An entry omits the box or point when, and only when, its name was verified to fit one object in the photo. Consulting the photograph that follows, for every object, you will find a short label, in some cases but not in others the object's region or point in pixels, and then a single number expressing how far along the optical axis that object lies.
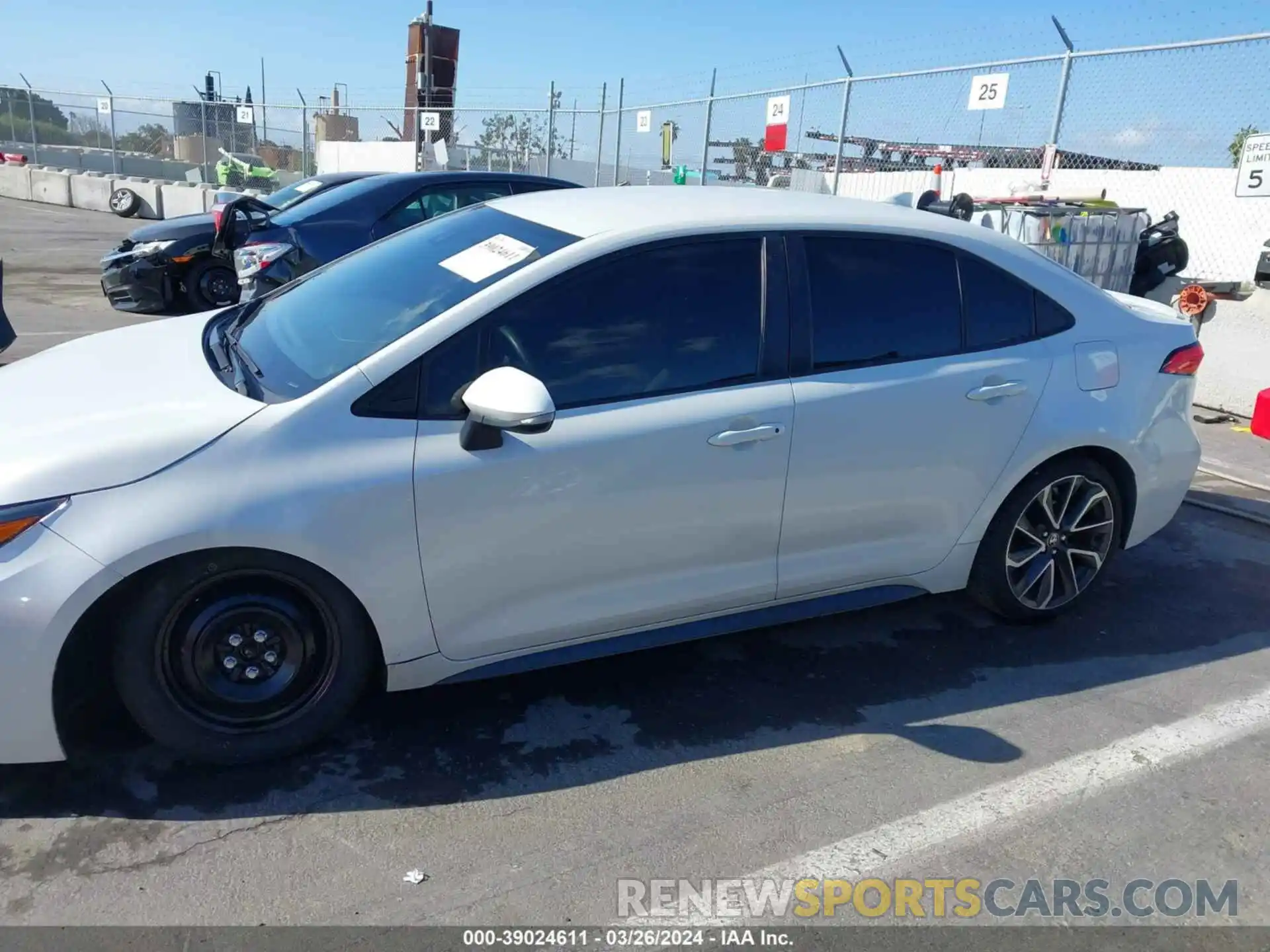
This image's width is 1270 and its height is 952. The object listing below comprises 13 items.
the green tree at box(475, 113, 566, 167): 20.17
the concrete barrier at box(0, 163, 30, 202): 26.05
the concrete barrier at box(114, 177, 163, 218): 22.98
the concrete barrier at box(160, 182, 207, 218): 21.42
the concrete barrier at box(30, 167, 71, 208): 24.97
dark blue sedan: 7.78
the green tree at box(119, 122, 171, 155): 34.00
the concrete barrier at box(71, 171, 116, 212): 24.03
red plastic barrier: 7.17
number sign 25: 9.71
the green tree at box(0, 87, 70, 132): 30.52
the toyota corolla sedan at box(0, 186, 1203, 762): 2.72
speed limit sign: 7.47
